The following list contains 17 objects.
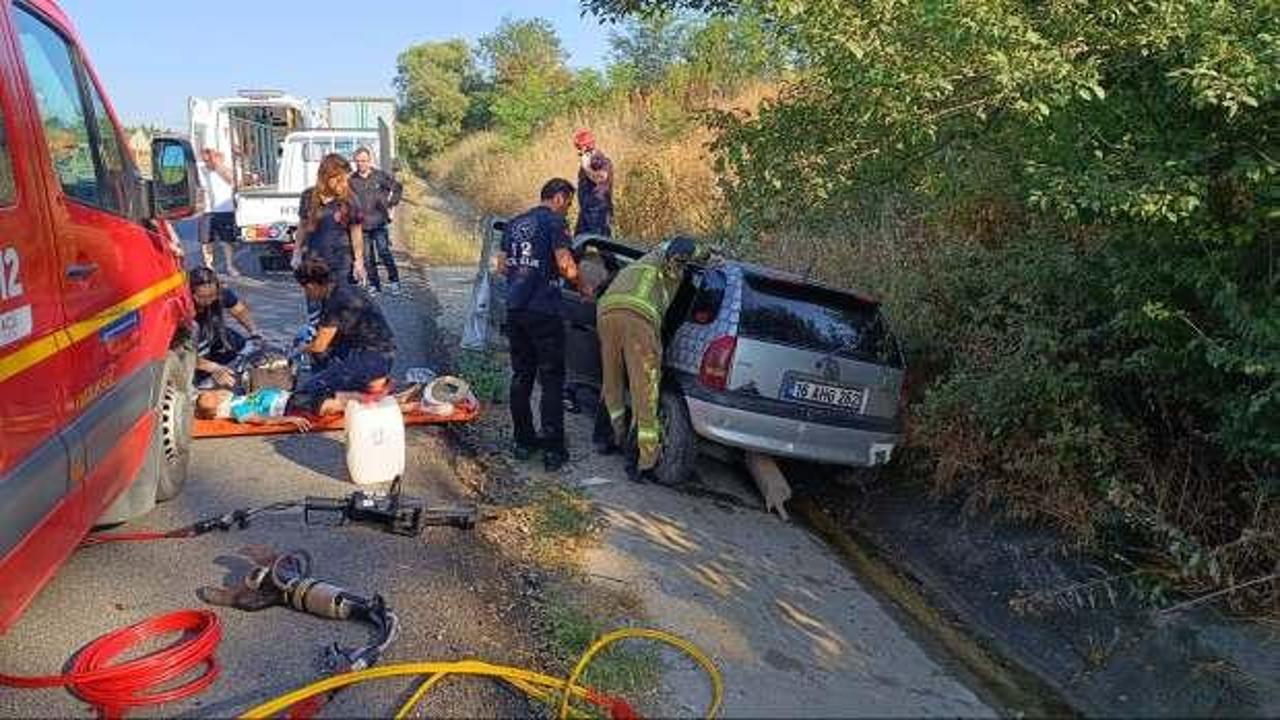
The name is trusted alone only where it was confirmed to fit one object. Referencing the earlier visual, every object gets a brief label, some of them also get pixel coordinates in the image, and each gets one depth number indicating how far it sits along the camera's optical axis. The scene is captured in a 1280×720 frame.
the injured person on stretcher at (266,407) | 6.79
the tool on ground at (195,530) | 4.94
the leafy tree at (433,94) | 51.47
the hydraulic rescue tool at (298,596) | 4.14
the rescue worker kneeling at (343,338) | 6.71
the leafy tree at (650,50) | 28.25
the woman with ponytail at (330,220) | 8.55
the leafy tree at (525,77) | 31.56
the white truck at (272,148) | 16.11
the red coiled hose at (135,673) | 3.50
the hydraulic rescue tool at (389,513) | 5.11
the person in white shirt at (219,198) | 16.86
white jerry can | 5.68
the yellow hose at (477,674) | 3.44
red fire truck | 3.15
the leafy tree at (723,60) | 20.89
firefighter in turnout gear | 6.39
